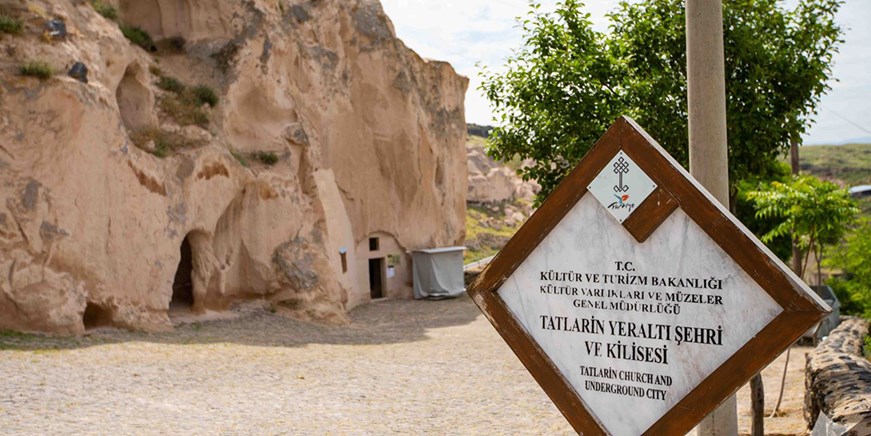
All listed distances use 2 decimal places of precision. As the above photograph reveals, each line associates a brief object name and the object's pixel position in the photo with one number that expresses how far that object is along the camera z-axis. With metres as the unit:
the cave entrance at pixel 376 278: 31.48
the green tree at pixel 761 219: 23.83
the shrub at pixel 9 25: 15.77
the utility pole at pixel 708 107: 5.99
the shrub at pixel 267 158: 21.88
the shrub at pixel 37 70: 15.41
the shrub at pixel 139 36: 20.76
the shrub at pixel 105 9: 18.80
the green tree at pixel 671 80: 9.19
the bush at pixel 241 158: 20.84
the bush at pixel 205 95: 20.64
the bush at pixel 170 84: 20.31
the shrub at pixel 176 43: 22.22
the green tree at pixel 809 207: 11.59
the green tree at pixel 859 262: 20.50
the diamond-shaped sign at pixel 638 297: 3.68
